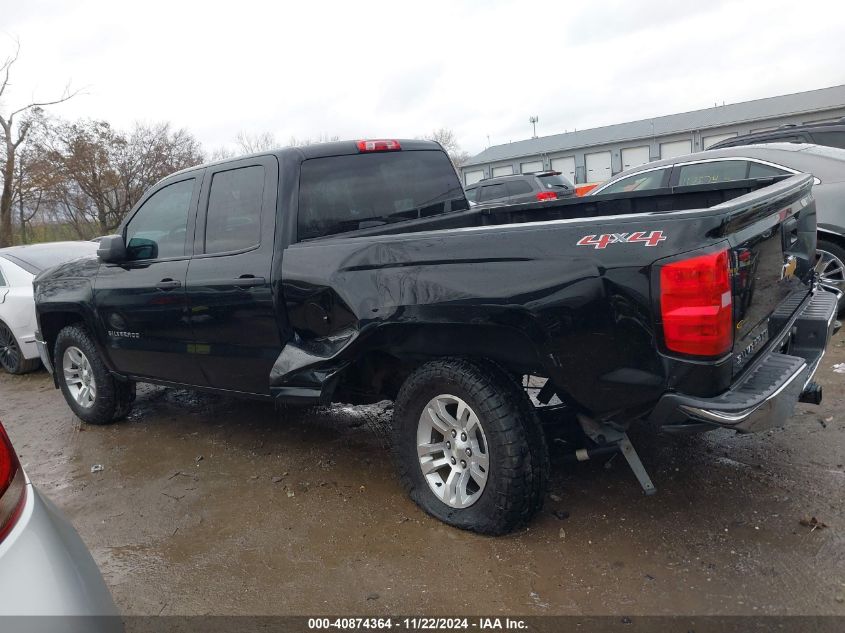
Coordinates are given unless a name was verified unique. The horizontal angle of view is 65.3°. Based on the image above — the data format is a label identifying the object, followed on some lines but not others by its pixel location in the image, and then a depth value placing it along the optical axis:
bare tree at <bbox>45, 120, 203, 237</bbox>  26.41
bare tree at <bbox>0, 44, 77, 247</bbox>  24.20
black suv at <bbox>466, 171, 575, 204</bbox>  15.53
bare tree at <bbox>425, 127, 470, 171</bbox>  62.50
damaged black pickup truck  2.51
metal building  30.61
